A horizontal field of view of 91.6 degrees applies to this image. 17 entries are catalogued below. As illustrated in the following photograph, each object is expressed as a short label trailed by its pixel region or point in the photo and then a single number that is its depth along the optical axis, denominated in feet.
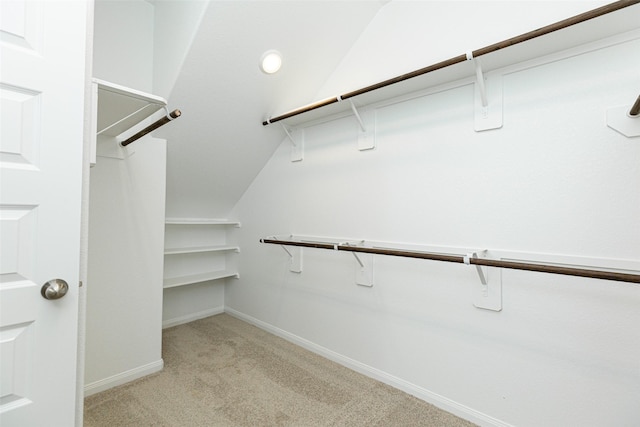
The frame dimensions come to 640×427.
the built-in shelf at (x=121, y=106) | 4.18
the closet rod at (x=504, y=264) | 3.47
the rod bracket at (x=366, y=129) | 6.70
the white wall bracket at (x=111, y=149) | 6.05
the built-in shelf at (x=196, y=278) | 8.89
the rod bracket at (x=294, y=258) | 8.24
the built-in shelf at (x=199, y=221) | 8.97
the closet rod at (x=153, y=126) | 4.70
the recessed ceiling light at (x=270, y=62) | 6.64
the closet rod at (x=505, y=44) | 3.55
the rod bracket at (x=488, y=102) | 5.10
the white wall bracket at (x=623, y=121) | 4.06
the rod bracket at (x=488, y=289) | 5.04
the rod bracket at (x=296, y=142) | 8.23
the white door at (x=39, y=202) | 2.97
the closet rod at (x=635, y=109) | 3.76
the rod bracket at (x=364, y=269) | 6.70
